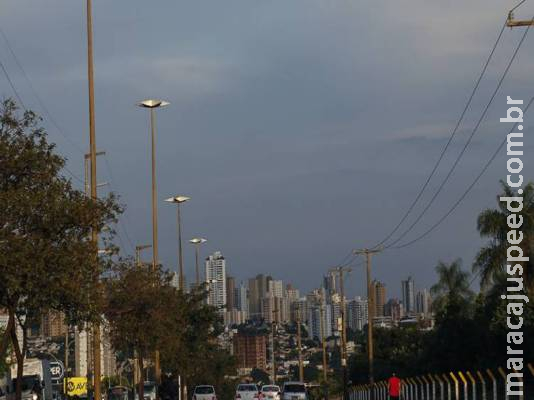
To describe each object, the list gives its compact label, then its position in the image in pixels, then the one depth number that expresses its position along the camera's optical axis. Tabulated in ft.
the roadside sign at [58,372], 330.36
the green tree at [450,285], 337.72
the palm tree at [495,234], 230.27
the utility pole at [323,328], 381.11
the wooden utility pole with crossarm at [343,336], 294.46
